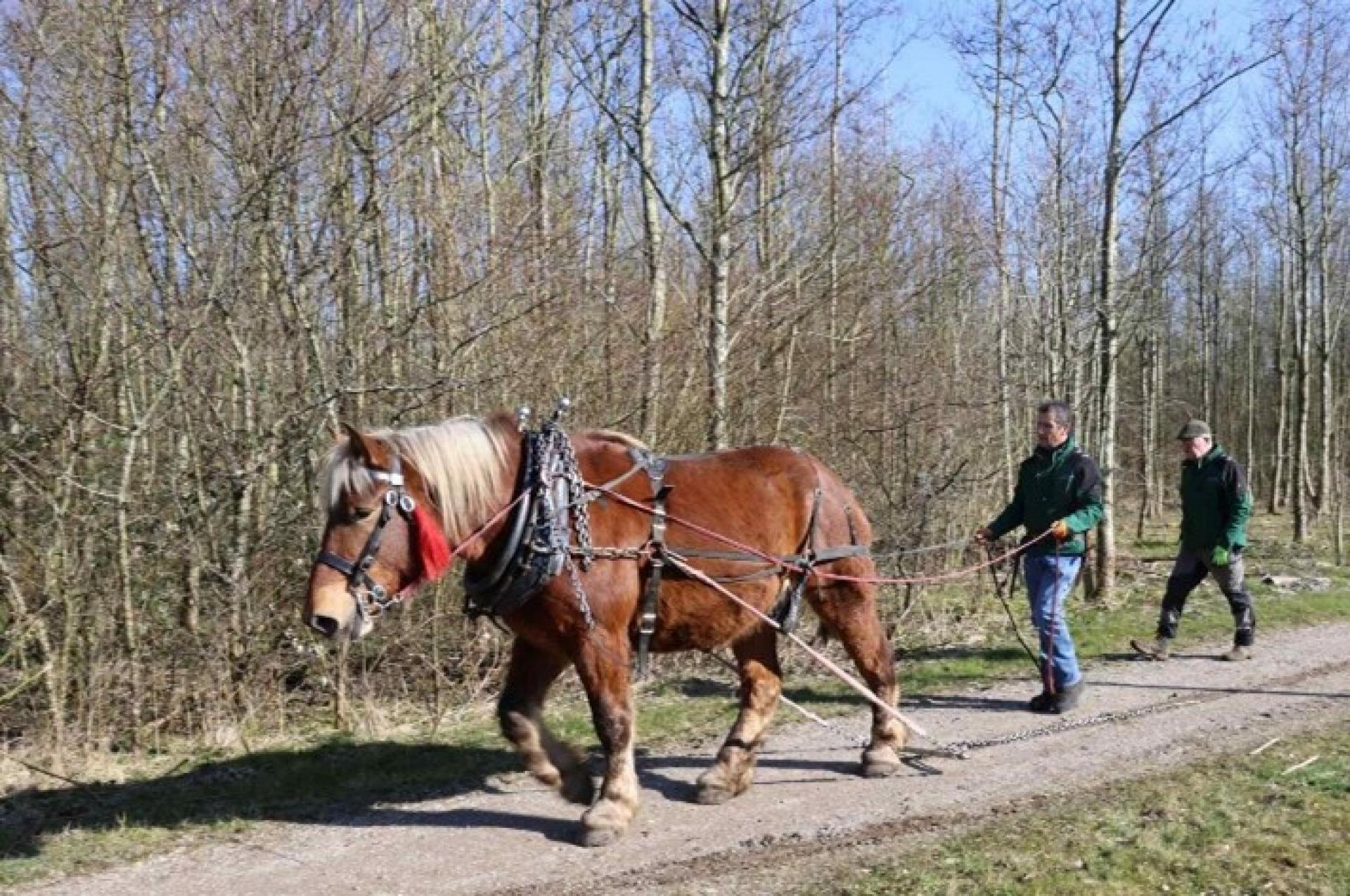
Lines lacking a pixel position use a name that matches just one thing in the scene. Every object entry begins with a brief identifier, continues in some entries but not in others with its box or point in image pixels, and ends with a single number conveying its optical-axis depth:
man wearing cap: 8.82
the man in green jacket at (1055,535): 7.21
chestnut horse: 4.69
